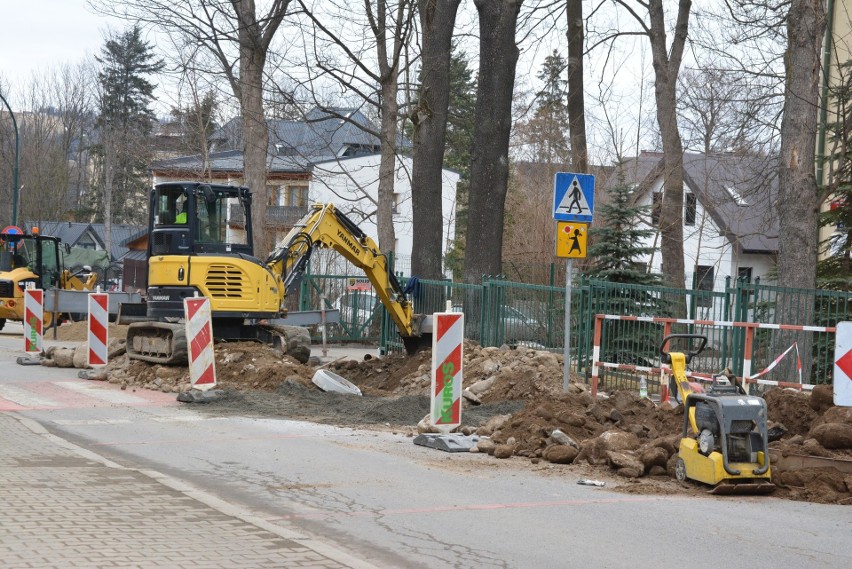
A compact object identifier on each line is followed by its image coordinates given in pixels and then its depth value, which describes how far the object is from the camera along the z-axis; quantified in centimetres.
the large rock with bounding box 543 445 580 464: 1086
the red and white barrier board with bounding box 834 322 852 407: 967
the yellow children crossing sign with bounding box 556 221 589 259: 1424
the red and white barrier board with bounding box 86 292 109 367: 1927
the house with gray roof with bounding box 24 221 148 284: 6725
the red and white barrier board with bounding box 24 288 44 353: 2228
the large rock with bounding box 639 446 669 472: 1016
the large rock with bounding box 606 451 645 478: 1011
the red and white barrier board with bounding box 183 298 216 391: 1575
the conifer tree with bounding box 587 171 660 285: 2238
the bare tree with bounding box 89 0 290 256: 2870
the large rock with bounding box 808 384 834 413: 1136
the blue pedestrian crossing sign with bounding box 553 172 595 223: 1422
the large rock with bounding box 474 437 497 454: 1145
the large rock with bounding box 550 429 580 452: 1121
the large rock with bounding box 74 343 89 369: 2092
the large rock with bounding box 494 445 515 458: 1118
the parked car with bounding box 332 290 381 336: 3064
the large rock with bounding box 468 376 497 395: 1576
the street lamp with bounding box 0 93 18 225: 4559
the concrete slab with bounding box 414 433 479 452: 1159
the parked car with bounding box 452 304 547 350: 2011
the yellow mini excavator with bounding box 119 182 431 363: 1909
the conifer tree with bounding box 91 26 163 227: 7162
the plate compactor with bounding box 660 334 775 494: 934
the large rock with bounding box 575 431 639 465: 1068
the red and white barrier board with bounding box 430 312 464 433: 1230
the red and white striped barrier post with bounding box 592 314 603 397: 1613
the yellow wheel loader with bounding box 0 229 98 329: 3375
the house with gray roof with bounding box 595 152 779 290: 4788
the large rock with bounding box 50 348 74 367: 2131
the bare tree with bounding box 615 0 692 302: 2650
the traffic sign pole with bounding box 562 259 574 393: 1418
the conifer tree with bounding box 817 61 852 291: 1828
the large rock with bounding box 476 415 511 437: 1240
